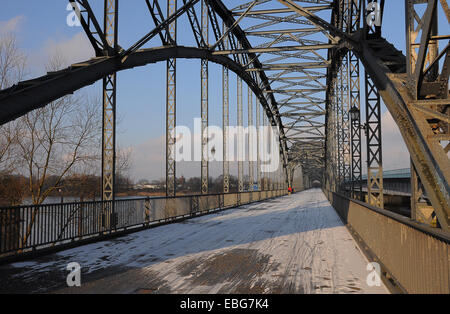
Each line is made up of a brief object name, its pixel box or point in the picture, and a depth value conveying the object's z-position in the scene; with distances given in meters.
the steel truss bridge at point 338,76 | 6.11
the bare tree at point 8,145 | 14.98
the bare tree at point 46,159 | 15.64
